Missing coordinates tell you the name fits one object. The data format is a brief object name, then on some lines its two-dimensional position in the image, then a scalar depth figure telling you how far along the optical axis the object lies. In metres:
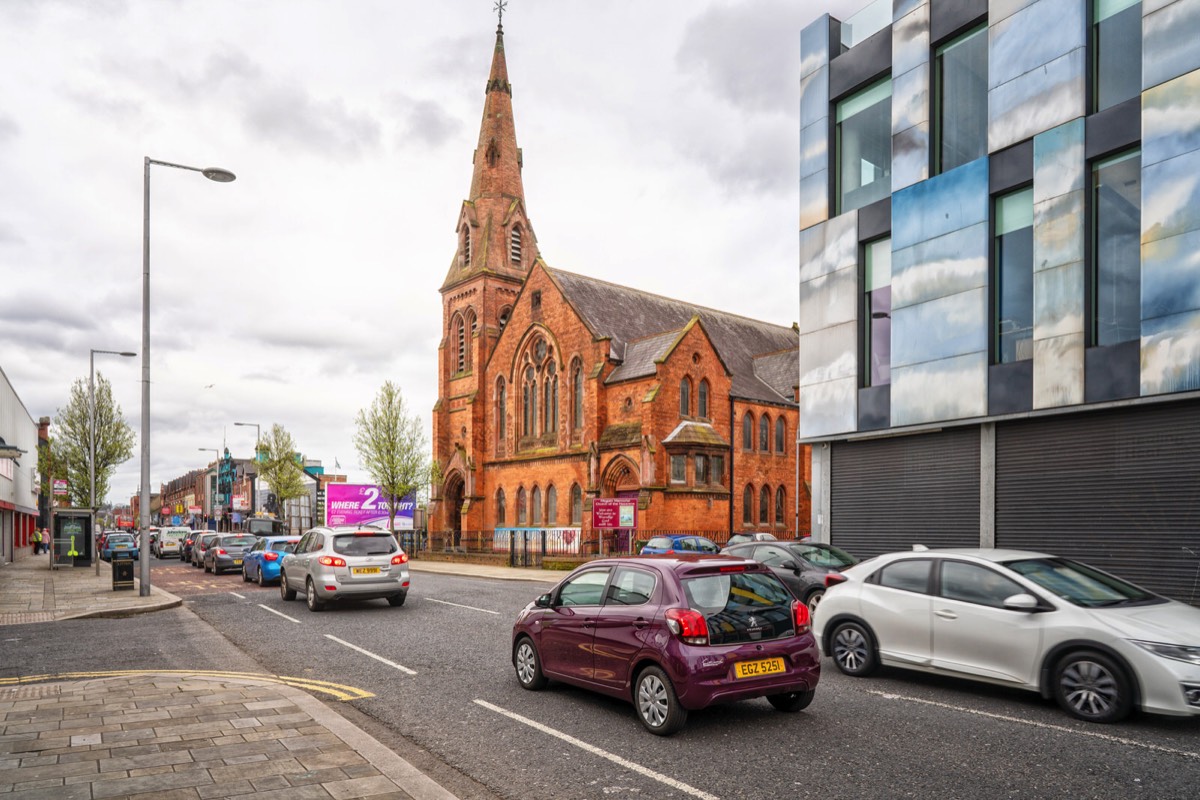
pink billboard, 42.81
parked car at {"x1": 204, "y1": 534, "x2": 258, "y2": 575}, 29.20
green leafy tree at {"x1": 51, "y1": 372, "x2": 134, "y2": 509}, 44.25
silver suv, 15.91
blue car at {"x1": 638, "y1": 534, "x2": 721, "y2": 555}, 27.16
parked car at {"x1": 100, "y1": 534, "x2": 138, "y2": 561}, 46.07
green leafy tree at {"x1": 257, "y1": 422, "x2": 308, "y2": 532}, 61.97
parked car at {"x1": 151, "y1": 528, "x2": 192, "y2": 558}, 49.59
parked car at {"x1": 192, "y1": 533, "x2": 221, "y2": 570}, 32.94
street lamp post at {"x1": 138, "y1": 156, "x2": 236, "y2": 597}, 19.16
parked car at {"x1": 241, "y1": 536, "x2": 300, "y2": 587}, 23.05
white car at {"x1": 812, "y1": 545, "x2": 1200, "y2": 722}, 7.14
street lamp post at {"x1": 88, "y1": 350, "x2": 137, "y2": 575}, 33.75
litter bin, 20.84
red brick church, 39.88
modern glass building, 14.03
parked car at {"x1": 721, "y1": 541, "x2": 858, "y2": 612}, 14.30
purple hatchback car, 6.82
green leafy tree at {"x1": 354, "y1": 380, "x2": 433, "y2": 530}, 48.56
